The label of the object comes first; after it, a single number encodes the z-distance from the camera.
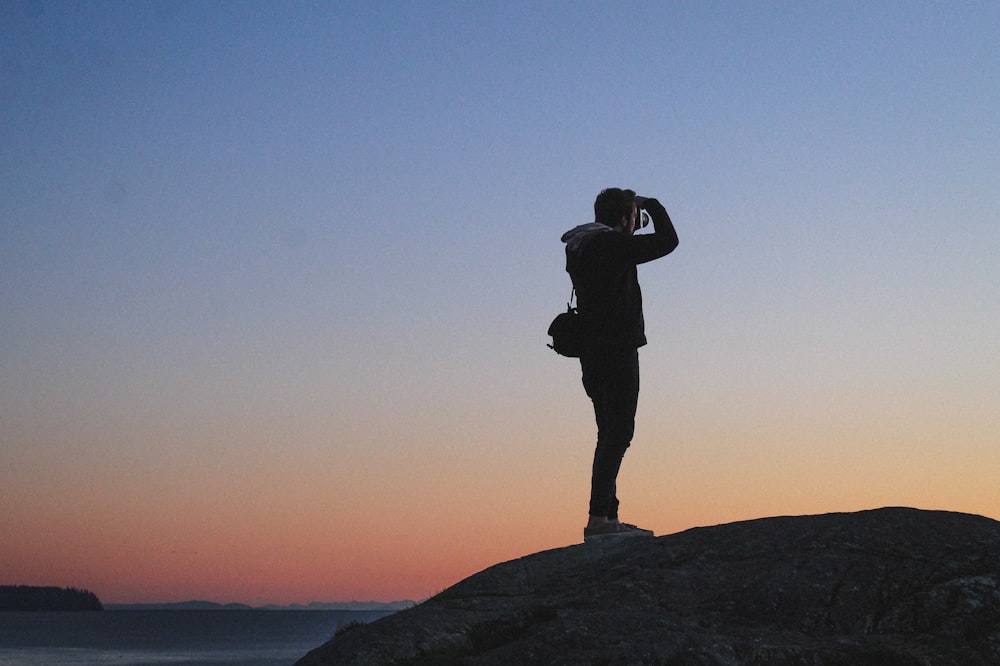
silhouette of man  8.70
